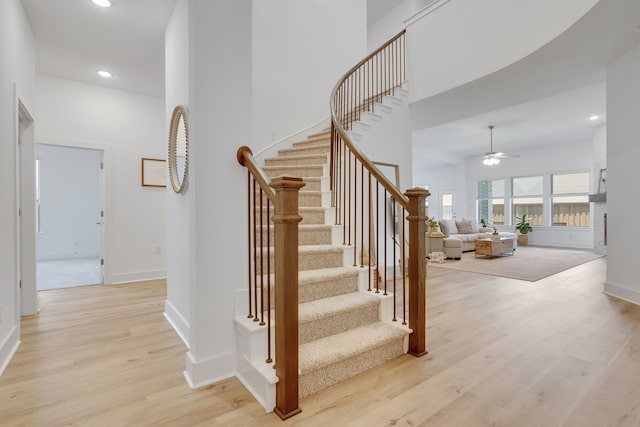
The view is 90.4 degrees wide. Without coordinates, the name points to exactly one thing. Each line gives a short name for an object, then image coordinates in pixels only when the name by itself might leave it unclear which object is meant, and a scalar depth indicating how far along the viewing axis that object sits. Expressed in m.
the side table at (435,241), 6.84
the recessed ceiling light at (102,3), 2.81
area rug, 5.27
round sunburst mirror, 2.58
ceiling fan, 7.58
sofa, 6.82
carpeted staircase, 1.87
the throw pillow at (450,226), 7.78
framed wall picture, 4.87
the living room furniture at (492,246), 6.87
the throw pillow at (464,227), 8.78
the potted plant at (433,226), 7.11
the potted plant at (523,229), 9.78
